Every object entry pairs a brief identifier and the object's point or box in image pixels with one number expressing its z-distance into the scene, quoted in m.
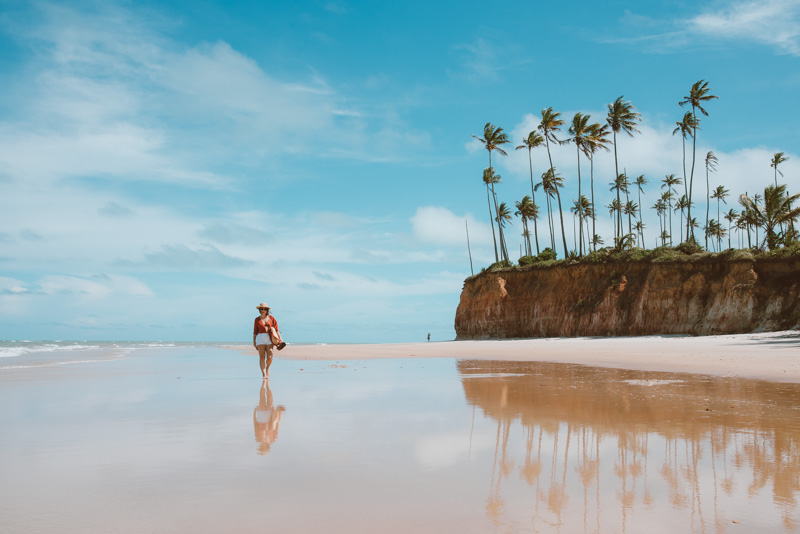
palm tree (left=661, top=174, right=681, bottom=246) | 76.31
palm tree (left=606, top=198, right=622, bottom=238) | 76.47
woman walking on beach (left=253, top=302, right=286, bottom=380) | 12.73
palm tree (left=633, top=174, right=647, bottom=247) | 77.81
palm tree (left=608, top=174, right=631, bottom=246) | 65.61
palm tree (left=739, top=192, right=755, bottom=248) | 40.09
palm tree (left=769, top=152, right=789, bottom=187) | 54.42
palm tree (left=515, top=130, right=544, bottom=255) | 50.25
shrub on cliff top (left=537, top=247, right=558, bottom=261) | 46.12
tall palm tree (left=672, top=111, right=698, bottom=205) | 45.81
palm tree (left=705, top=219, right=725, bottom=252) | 81.75
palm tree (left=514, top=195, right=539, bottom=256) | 61.28
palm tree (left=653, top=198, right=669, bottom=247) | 84.59
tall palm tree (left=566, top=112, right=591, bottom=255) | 45.38
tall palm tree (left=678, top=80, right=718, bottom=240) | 43.28
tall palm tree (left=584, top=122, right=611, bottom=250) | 44.84
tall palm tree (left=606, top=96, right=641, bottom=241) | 44.78
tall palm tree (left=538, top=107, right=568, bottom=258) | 47.62
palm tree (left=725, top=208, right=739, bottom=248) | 80.31
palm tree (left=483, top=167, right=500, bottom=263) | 54.99
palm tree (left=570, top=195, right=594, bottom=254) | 72.94
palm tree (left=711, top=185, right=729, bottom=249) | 73.75
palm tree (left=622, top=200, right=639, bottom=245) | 84.49
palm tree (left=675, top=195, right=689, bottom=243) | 71.57
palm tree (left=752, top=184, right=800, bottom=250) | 36.02
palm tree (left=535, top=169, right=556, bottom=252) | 57.01
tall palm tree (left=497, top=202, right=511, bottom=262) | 62.22
